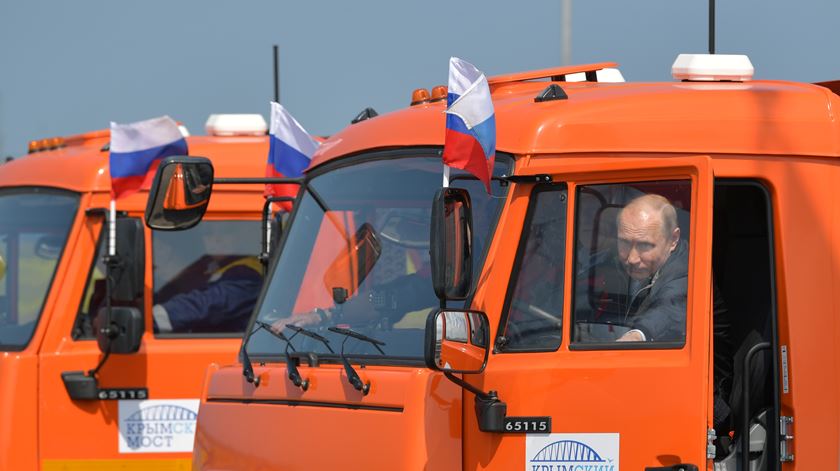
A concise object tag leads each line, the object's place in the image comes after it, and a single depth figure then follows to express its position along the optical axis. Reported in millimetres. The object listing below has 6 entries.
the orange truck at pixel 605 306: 10156
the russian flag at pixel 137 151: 17609
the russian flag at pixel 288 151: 16547
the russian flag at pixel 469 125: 10578
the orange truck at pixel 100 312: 16828
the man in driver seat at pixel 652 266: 10406
